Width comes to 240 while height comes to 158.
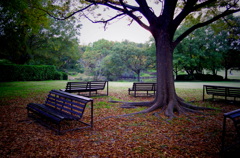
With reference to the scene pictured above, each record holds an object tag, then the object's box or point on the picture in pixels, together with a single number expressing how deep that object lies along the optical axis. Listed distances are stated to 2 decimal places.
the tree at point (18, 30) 9.35
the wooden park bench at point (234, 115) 3.08
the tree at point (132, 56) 36.44
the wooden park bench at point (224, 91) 8.59
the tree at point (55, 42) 28.61
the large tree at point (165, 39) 6.80
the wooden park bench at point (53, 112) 4.27
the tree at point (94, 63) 38.19
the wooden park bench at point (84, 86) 9.93
